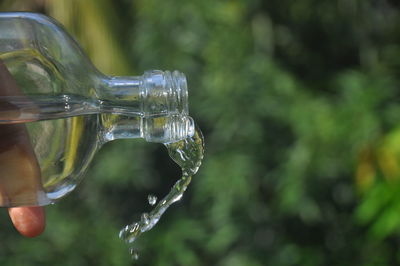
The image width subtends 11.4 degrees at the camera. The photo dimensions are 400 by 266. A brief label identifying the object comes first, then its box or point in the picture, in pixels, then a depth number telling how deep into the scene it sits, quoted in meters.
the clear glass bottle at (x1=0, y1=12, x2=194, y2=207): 0.76
